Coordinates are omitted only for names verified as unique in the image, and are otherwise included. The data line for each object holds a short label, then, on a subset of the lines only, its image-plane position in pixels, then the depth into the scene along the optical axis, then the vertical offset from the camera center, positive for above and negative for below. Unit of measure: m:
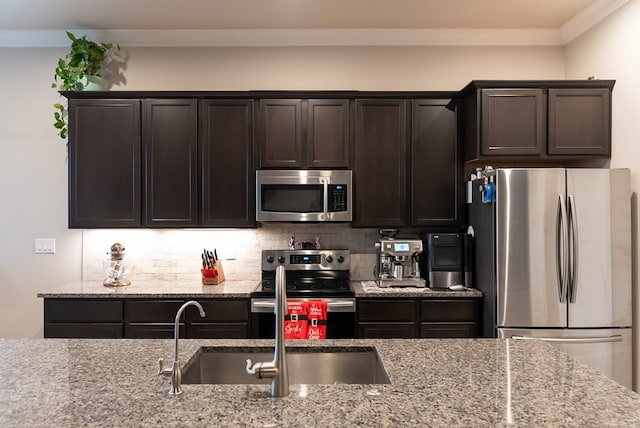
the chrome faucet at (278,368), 1.24 -0.43
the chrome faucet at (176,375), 1.26 -0.46
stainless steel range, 3.17 -0.54
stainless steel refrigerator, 2.87 -0.31
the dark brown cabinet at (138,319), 3.14 -0.73
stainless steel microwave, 3.43 +0.16
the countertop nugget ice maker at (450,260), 3.33 -0.34
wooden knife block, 3.50 -0.50
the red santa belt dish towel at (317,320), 3.00 -0.71
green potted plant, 3.59 +1.23
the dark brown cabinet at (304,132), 3.48 +0.67
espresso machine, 3.38 -0.37
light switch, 3.78 -0.25
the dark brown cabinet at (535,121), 3.21 +0.69
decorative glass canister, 3.45 -0.42
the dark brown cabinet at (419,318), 3.18 -0.74
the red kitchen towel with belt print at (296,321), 2.99 -0.72
